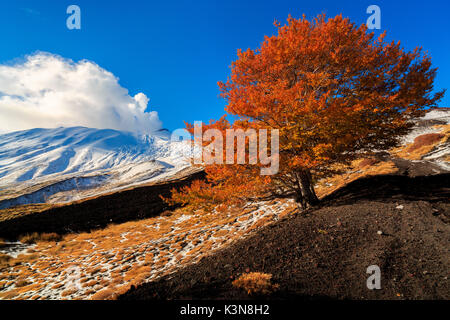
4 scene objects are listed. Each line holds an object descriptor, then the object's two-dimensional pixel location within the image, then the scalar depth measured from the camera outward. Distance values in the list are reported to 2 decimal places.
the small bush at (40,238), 16.05
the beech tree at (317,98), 6.79
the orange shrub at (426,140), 24.09
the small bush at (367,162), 18.31
